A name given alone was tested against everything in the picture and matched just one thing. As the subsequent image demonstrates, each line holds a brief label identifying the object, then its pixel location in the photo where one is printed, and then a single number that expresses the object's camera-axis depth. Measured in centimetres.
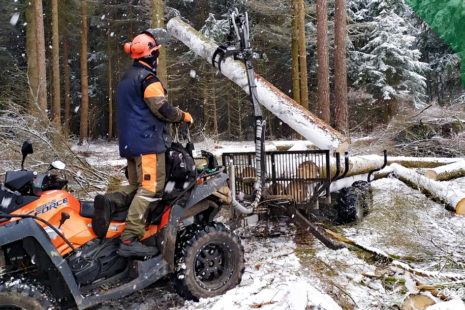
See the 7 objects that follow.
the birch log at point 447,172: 769
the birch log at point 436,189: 594
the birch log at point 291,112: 681
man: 325
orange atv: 274
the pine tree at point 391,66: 2216
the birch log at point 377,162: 714
